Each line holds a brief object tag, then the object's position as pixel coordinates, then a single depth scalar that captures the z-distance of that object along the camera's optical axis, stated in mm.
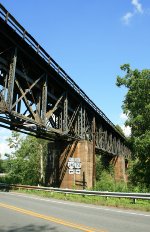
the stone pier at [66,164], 28969
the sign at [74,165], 25328
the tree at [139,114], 28125
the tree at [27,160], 55219
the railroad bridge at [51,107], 19031
